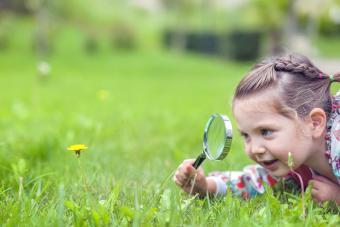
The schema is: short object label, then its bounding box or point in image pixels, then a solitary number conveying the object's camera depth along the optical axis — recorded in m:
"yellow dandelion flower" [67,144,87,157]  1.99
